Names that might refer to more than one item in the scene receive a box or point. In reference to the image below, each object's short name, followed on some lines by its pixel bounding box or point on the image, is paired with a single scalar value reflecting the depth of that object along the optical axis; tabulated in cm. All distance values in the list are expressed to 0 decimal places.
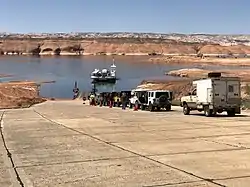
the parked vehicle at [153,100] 2876
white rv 2164
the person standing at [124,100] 3319
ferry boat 8304
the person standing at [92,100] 4113
